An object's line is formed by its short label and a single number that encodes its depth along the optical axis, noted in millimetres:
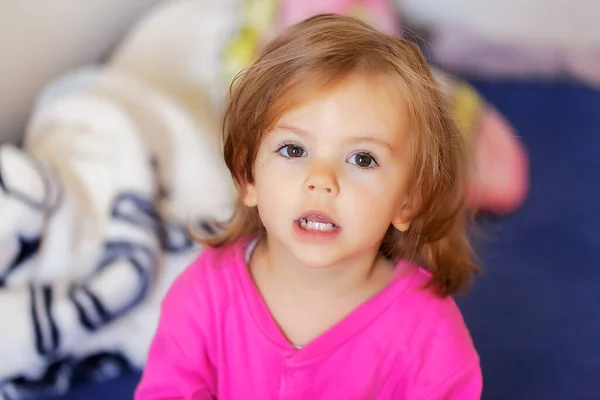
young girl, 1113
